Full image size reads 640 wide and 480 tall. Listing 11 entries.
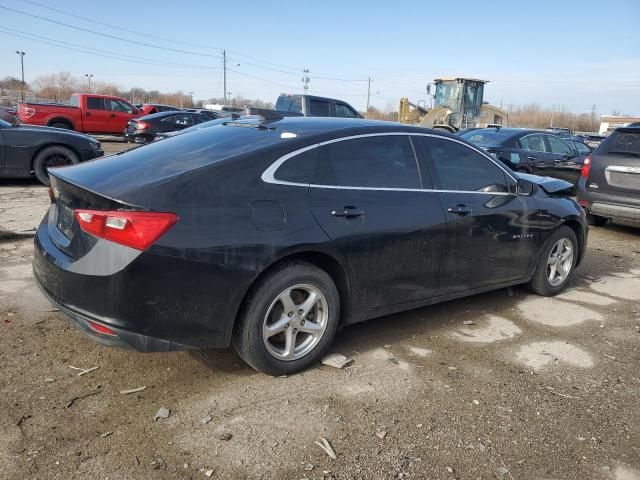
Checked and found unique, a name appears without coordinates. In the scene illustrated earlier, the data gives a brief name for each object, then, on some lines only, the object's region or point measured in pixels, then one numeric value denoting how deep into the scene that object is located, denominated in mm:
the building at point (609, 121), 62775
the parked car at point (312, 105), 14469
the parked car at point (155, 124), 18375
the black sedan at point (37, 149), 9250
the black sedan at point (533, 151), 10766
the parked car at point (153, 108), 25986
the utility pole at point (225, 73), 70375
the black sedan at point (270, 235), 2902
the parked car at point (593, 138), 24186
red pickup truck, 19438
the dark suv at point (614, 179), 7902
